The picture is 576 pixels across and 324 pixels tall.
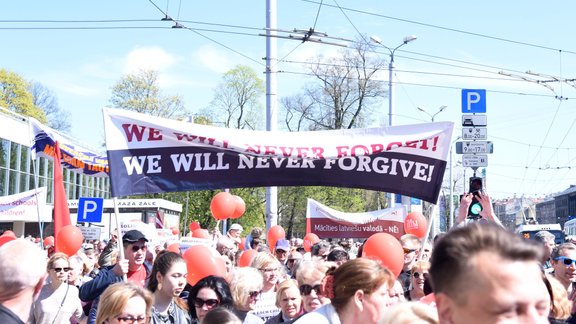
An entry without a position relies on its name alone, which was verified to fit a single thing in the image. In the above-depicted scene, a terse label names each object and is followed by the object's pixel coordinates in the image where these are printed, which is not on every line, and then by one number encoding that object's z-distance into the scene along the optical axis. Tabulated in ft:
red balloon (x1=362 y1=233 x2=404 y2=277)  25.93
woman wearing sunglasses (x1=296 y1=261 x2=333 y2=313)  19.15
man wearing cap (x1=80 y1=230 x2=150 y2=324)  21.72
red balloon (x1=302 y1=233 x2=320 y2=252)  55.72
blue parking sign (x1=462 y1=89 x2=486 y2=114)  43.32
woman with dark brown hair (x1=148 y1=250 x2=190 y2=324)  19.57
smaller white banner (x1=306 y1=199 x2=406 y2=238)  70.54
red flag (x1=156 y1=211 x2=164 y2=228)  100.93
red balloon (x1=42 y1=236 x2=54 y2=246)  57.50
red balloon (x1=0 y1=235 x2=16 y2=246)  34.42
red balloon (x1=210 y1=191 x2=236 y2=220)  46.80
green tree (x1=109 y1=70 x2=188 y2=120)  173.99
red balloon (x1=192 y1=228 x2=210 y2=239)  49.70
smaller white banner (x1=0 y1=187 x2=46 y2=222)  58.01
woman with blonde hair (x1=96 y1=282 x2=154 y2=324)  15.40
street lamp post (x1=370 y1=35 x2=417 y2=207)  94.79
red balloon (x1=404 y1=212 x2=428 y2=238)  52.90
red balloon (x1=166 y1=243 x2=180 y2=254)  34.29
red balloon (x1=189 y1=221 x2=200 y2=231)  65.06
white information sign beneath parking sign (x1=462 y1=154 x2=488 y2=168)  41.45
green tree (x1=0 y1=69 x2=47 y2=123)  184.96
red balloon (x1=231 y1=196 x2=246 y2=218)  48.96
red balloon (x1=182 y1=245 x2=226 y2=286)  25.81
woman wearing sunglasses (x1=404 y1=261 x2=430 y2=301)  23.62
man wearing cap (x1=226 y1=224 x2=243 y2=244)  47.55
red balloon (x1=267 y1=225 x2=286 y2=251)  48.96
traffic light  27.58
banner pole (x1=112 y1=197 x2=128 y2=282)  22.27
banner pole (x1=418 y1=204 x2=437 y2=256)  25.01
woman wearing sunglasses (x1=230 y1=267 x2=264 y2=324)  19.80
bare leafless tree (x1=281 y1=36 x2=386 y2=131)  149.18
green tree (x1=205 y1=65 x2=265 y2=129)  170.30
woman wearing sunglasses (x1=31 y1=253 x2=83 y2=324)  24.03
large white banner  25.29
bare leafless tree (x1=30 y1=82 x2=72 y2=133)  208.64
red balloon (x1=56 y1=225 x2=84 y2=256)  35.63
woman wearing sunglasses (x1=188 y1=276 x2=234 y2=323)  19.01
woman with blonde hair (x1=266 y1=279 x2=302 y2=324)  20.33
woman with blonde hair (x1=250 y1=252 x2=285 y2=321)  23.97
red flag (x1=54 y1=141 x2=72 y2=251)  35.32
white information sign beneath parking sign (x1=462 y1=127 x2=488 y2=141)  42.39
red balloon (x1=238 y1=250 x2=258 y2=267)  33.73
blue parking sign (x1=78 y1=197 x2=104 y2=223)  60.54
